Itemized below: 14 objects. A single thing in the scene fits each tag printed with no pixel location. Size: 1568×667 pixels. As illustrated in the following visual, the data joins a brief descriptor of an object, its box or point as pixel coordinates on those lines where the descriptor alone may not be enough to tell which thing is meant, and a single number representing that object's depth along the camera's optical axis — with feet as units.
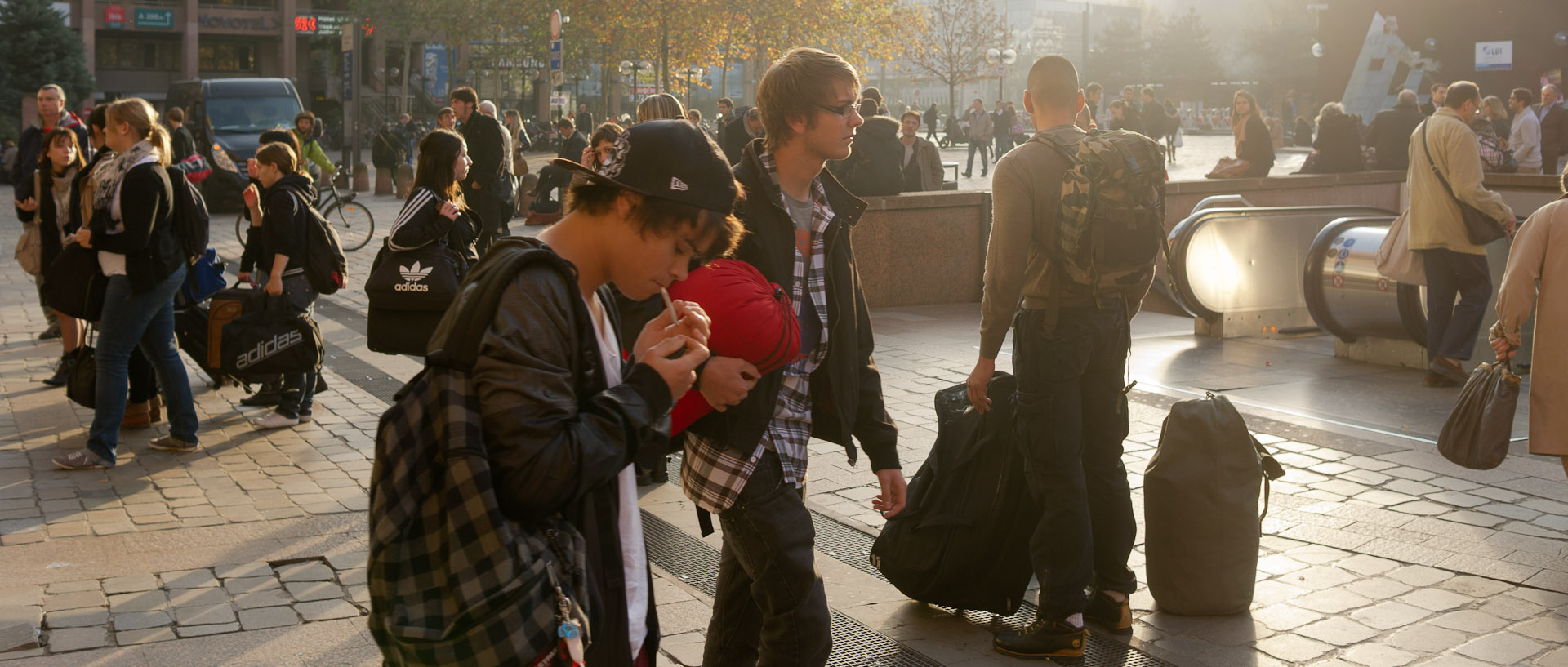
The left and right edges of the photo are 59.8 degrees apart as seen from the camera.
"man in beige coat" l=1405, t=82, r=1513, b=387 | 27.27
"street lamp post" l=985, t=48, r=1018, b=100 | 158.30
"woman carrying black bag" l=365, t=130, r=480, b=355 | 18.70
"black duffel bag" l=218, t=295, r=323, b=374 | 23.49
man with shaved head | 13.38
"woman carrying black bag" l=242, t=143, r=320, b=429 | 24.17
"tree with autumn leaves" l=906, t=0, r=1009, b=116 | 183.52
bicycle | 60.70
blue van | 80.84
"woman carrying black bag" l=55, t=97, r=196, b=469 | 20.83
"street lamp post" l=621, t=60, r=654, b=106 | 138.29
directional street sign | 59.11
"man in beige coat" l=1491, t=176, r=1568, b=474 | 16.58
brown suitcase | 23.72
